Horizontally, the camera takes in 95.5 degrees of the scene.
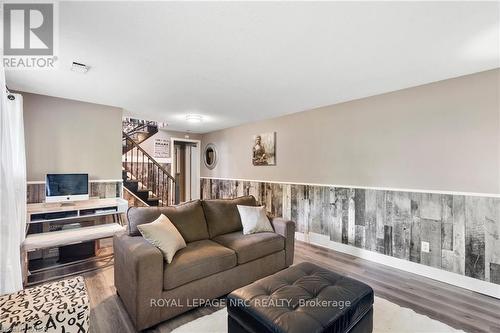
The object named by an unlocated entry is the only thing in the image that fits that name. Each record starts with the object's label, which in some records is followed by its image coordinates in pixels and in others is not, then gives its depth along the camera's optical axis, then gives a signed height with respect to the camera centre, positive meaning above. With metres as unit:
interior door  7.07 -0.06
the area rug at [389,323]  1.88 -1.36
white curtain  1.86 -0.44
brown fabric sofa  1.88 -0.92
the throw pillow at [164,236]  2.10 -0.68
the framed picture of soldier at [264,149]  4.87 +0.37
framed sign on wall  6.64 +0.57
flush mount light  4.51 +0.98
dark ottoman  1.37 -0.92
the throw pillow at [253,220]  2.99 -0.73
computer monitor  3.17 -0.29
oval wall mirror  6.50 +0.30
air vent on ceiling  2.36 +1.06
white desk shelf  2.68 -0.68
